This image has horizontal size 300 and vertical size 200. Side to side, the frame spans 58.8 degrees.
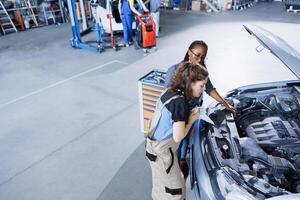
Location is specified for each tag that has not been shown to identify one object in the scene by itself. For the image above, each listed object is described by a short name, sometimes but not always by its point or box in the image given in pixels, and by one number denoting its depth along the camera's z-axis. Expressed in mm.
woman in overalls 1862
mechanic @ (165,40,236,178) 2453
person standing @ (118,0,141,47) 6777
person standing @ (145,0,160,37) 7320
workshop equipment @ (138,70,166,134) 3262
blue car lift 6688
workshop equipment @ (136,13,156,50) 6501
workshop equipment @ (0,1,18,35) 8942
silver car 1749
